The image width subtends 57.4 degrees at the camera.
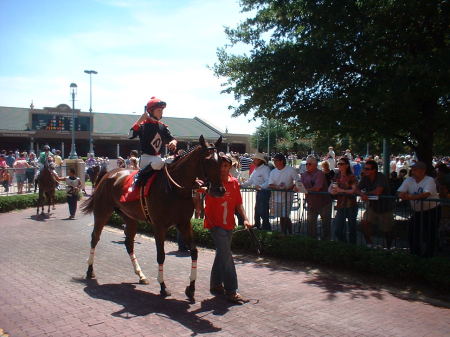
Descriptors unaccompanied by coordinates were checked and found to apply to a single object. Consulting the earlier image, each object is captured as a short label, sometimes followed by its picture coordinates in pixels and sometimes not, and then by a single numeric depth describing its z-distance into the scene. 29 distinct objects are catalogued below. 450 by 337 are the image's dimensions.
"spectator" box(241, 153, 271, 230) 9.19
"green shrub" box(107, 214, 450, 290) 6.20
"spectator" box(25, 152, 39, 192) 18.45
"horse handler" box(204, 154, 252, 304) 5.77
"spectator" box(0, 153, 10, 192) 17.13
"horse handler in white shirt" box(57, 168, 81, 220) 13.52
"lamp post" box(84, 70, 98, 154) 30.85
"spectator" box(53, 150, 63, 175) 22.32
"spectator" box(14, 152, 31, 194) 17.82
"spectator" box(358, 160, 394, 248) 7.45
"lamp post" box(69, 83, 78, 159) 27.44
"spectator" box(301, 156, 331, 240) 8.35
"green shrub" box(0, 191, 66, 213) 15.52
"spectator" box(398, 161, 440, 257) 6.78
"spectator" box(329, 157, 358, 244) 7.79
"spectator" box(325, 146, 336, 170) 18.51
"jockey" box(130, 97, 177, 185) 6.43
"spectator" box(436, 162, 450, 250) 7.38
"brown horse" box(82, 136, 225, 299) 5.63
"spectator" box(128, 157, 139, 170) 11.76
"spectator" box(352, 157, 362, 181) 19.94
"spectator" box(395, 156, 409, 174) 21.20
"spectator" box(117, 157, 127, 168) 16.07
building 40.75
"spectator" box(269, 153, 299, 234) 8.80
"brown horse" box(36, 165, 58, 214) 14.52
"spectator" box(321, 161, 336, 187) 11.28
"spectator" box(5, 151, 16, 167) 25.69
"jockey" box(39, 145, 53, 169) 16.35
